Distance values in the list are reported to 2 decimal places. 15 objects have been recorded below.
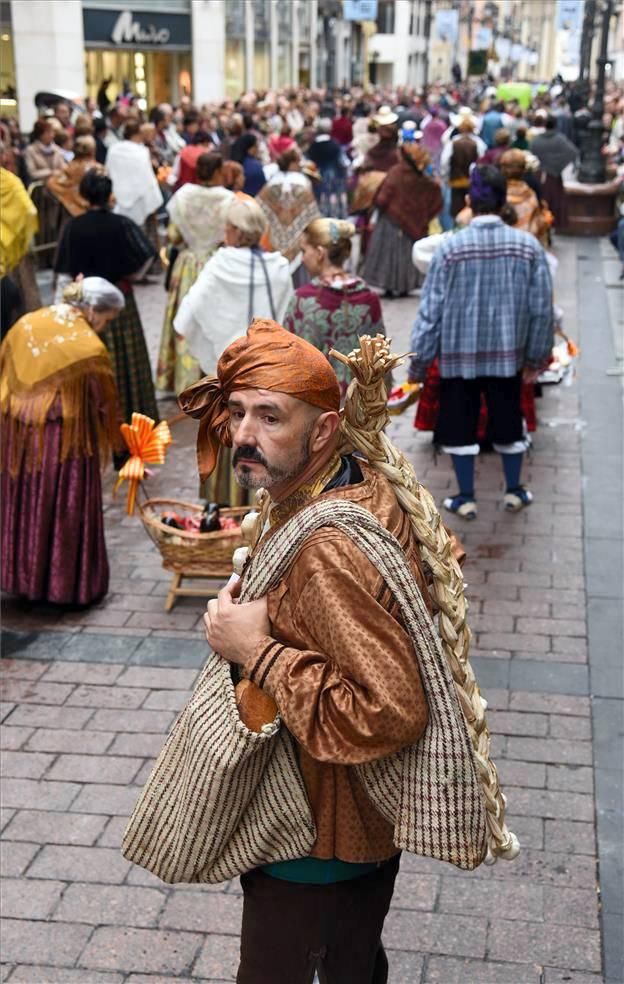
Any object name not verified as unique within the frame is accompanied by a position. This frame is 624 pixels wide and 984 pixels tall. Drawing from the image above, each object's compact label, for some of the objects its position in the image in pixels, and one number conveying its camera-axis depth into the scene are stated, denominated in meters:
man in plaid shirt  6.62
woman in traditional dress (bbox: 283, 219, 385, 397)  5.89
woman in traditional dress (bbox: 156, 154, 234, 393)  8.70
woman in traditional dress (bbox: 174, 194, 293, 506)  6.68
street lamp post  19.09
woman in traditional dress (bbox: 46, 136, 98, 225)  11.97
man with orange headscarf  2.27
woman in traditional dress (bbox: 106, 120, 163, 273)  13.32
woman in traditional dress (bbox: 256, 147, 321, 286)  10.85
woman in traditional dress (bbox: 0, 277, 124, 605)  5.55
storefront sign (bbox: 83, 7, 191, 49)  12.84
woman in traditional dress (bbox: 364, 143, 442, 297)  13.25
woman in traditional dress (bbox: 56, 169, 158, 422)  7.92
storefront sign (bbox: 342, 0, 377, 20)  29.59
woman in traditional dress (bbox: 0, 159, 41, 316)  7.89
